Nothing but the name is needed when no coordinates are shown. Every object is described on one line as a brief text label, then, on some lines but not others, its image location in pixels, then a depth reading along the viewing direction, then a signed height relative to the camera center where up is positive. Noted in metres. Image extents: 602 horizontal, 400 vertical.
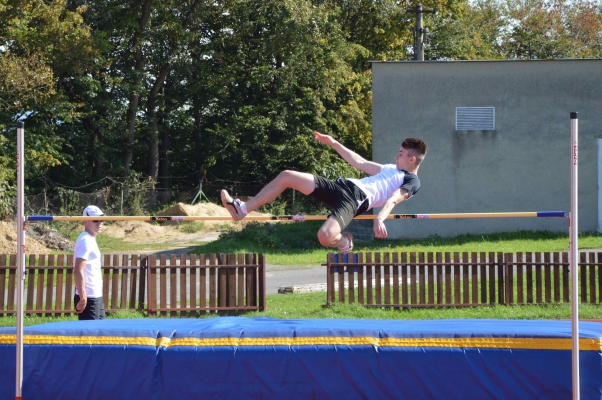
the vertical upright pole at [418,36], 51.22 +7.21
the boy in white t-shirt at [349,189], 12.87 +0.32
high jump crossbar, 13.14 +0.04
